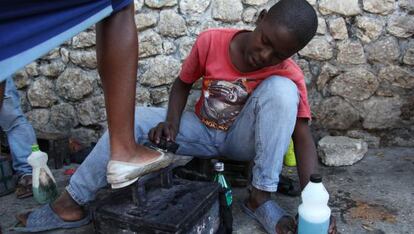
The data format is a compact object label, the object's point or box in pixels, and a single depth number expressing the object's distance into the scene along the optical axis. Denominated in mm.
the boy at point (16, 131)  2609
